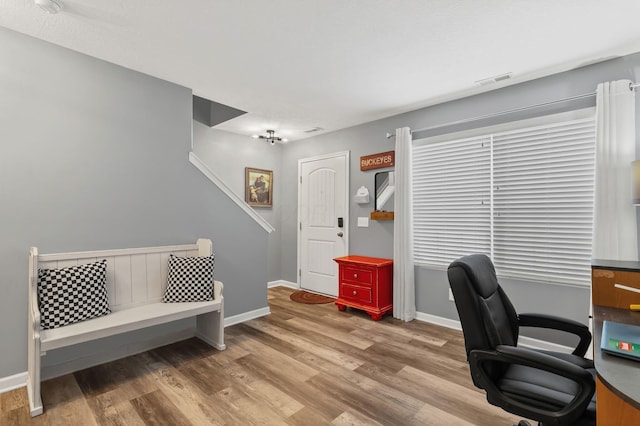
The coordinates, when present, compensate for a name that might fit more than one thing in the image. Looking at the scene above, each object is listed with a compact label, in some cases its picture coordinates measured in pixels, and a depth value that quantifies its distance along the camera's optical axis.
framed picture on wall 5.06
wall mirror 4.05
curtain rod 2.65
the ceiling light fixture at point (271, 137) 4.83
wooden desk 0.76
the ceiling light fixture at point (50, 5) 1.92
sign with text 4.02
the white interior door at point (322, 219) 4.66
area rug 4.54
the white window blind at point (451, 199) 3.27
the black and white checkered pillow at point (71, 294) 2.23
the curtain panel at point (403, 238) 3.73
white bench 2.05
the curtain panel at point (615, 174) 2.36
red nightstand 3.77
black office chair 1.21
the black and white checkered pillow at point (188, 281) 2.88
